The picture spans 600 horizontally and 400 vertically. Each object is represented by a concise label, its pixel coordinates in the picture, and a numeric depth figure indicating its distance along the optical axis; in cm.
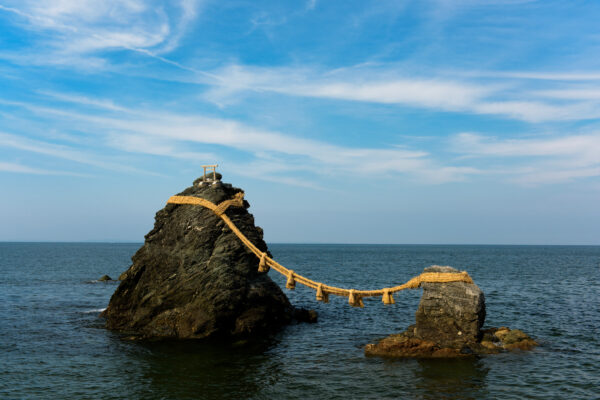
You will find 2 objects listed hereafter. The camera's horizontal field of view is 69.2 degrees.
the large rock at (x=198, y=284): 1891
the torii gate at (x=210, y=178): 2219
